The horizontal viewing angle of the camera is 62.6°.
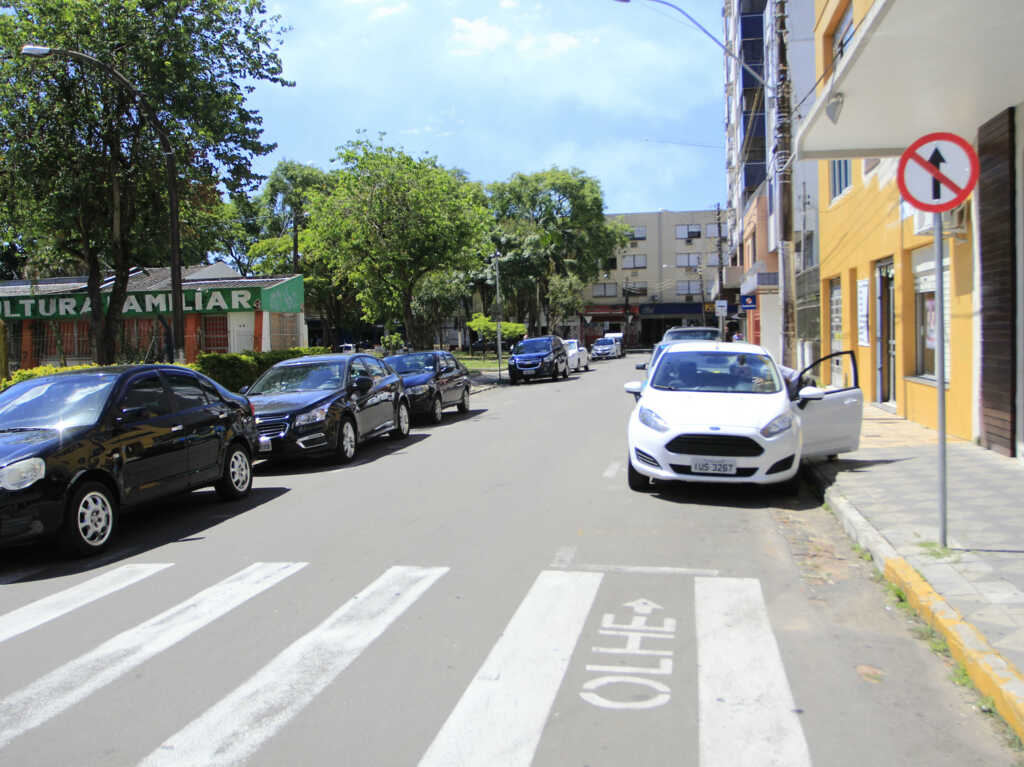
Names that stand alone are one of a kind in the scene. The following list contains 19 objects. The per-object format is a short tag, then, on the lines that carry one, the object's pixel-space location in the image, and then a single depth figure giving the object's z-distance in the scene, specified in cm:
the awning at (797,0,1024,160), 770
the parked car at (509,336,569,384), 3198
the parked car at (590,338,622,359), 6094
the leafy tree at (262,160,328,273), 5875
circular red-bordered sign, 597
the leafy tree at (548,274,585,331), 6256
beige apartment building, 8131
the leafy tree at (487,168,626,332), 6138
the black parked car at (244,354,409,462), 1142
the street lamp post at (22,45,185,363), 1641
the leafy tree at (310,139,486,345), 2994
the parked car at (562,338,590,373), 4041
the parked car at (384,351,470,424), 1725
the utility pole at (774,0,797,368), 1922
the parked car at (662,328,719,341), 2251
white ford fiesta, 841
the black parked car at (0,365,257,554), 662
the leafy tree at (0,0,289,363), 2083
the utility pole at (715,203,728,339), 4711
